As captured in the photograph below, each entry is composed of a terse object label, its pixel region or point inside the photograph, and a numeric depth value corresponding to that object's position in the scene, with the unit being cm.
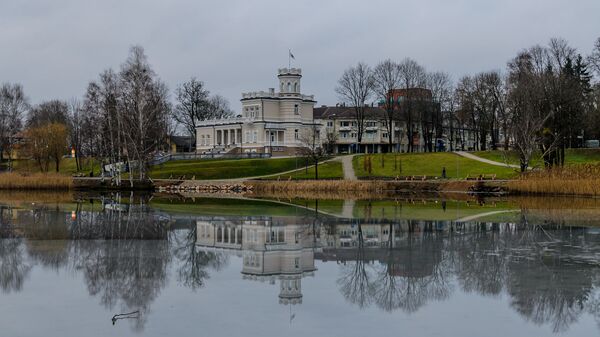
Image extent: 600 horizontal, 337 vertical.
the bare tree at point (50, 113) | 12074
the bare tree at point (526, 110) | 6172
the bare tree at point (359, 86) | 9838
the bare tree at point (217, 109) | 12662
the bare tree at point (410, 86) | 9362
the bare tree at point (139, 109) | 6557
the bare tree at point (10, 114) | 9281
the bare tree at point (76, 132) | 9056
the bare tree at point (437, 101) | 9594
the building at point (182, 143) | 13038
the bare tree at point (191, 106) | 11675
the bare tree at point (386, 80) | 9446
